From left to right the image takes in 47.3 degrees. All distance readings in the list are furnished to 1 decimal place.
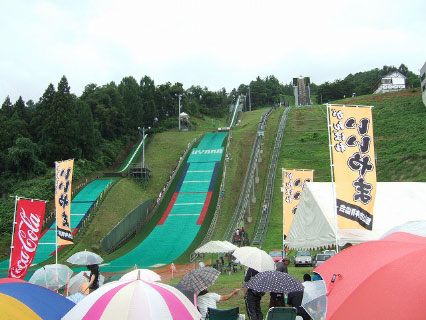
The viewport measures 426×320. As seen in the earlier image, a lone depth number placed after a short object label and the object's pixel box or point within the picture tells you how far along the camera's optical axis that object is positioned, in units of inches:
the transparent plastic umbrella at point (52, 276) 460.8
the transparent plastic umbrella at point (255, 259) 439.2
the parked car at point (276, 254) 925.6
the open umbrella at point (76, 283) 456.4
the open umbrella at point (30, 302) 226.5
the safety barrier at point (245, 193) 1242.5
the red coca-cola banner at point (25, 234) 474.4
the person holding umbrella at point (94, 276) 405.1
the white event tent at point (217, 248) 756.0
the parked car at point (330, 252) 891.2
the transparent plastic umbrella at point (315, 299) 288.6
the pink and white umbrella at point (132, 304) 231.1
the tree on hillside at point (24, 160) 1664.6
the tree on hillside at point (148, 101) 2620.6
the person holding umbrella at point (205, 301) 340.5
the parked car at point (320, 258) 869.5
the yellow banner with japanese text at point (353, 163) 439.2
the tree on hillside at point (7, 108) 2247.8
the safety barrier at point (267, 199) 1161.4
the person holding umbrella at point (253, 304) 352.2
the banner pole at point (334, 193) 444.6
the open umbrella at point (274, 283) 314.0
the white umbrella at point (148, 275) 359.1
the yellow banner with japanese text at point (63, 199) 597.3
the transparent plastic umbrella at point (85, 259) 452.9
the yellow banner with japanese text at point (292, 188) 774.5
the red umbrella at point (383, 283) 215.0
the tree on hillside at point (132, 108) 2377.0
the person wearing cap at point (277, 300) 341.7
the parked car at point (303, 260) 915.4
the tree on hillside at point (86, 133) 1902.1
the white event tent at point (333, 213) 491.5
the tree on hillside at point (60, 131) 1828.2
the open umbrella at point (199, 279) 333.4
